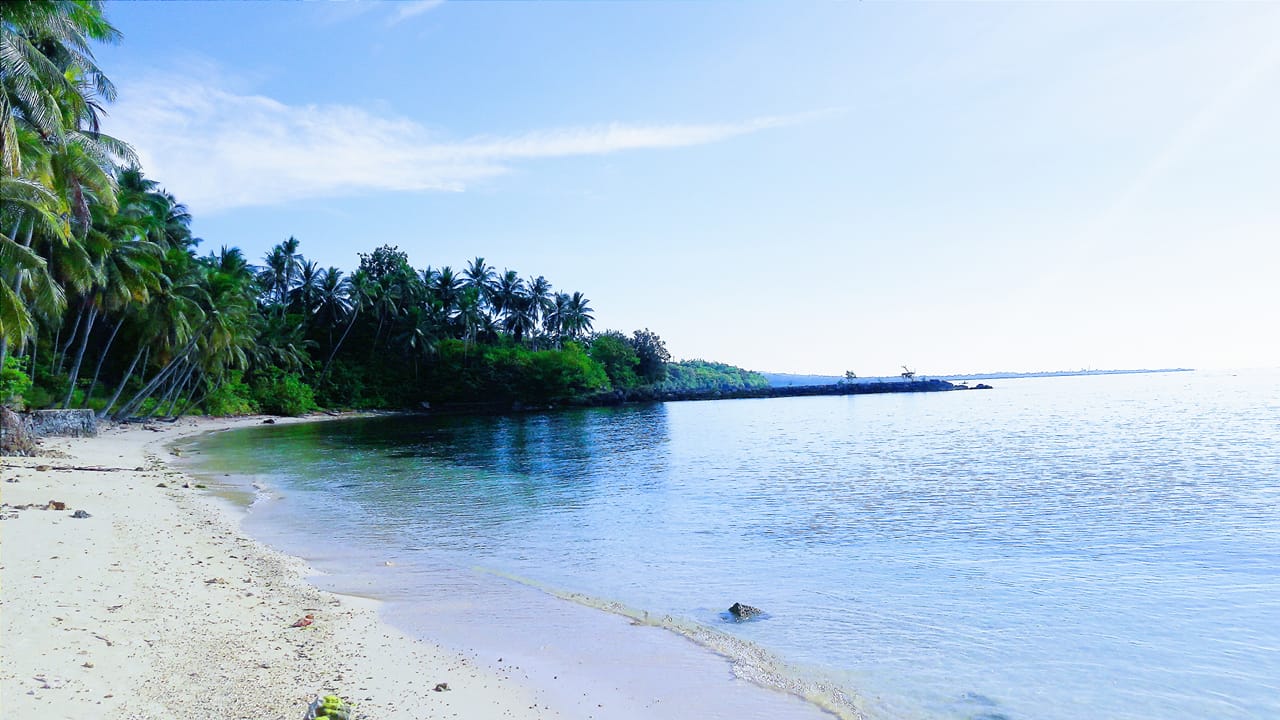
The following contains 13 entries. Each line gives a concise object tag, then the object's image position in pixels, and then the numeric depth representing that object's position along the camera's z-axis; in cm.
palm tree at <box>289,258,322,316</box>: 6719
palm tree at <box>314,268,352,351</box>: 6675
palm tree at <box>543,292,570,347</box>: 9112
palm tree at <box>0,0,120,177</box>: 1471
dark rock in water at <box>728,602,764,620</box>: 886
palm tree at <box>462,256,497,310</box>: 8238
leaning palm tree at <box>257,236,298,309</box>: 6825
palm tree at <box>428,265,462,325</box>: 7894
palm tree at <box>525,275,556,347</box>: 8750
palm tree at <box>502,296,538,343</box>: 8644
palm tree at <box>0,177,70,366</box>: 1594
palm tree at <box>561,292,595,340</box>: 9250
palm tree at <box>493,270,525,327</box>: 8431
